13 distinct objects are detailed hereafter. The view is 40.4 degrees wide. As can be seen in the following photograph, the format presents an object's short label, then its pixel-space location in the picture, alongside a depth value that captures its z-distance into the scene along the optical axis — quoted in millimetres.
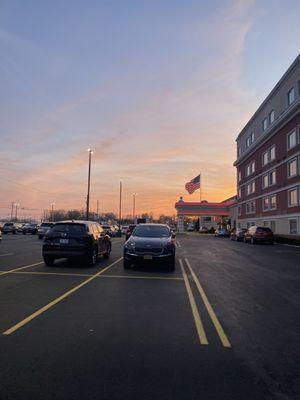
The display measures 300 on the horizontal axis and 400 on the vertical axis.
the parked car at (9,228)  58562
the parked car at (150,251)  14047
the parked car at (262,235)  37281
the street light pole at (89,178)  42197
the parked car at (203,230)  83400
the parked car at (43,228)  39656
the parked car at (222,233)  61756
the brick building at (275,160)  39281
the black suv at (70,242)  14633
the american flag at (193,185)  71125
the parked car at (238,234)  44831
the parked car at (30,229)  56991
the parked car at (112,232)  53169
